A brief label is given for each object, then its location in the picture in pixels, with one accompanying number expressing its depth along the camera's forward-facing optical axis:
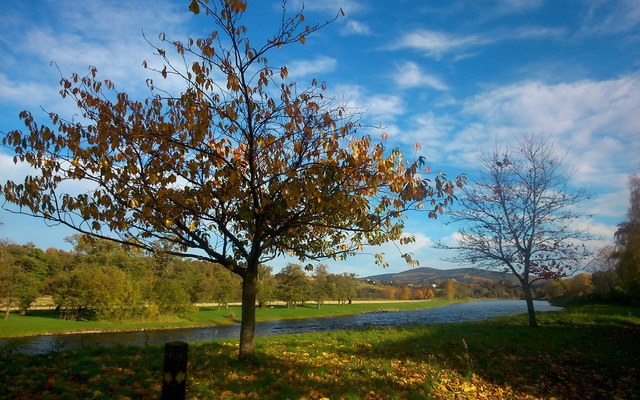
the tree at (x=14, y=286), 41.91
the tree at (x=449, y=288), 150.43
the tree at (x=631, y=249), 28.42
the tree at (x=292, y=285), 75.06
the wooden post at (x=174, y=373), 3.29
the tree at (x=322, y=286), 86.59
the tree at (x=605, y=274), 40.69
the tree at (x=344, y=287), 94.56
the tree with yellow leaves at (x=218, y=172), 6.56
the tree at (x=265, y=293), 69.87
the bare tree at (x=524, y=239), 18.09
